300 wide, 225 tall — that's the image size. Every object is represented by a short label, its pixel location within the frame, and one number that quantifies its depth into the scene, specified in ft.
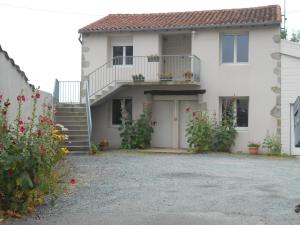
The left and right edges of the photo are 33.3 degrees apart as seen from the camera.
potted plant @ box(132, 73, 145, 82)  71.68
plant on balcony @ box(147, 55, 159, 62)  73.15
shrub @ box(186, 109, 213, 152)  67.00
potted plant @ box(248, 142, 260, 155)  68.33
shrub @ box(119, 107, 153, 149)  71.36
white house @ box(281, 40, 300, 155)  67.97
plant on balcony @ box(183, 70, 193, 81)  69.05
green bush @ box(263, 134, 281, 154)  67.41
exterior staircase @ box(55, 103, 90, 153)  63.57
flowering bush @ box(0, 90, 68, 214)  24.31
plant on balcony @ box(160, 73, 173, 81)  70.60
